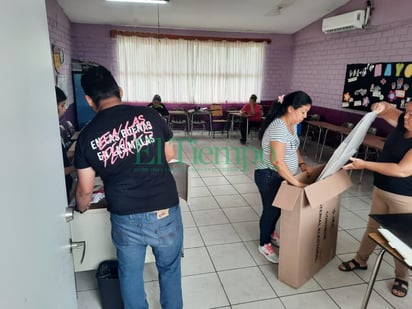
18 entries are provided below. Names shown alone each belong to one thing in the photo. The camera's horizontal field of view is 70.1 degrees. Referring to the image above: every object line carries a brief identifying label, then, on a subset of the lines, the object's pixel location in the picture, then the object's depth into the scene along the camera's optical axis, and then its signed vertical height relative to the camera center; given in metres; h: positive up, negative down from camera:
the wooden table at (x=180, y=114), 7.17 -0.65
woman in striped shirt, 2.00 -0.42
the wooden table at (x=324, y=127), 5.18 -0.71
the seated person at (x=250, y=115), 6.84 -0.62
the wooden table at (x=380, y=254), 1.35 -0.74
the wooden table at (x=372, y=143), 4.14 -0.77
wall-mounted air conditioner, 5.18 +1.22
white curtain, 7.14 +0.45
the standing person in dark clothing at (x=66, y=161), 2.00 -0.50
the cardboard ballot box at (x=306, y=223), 1.88 -0.92
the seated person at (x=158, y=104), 6.04 -0.35
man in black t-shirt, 1.27 -0.42
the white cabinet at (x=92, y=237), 1.83 -0.94
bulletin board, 4.56 +0.08
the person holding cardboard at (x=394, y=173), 1.75 -0.49
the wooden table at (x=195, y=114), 7.37 -0.65
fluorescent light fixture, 4.40 +1.27
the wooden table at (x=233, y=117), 6.81 -0.71
